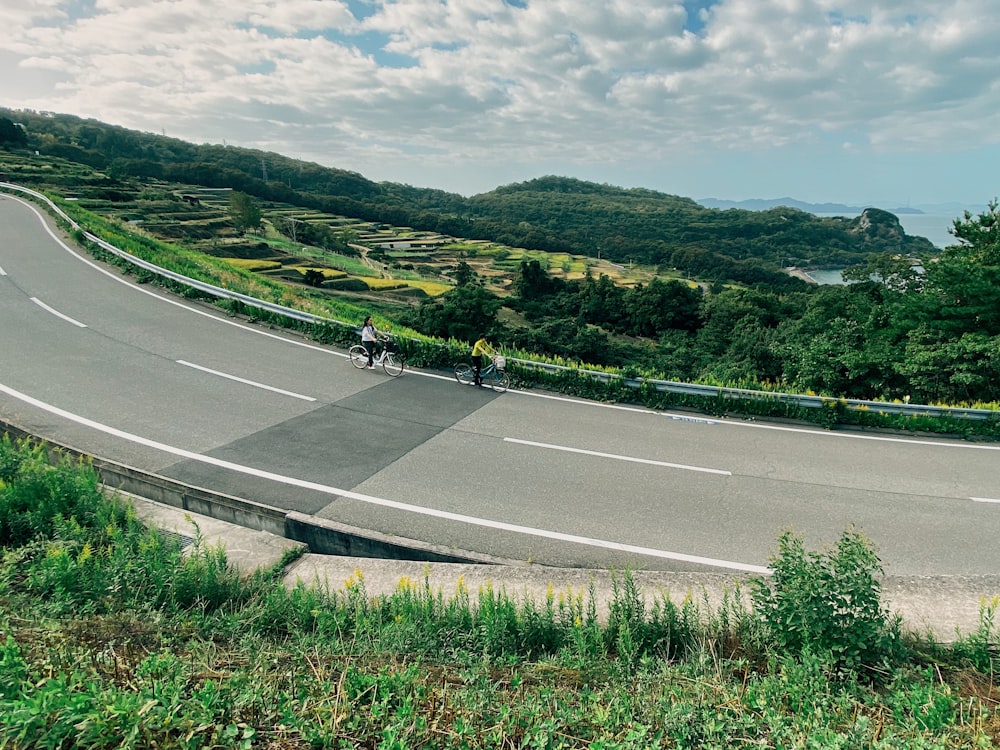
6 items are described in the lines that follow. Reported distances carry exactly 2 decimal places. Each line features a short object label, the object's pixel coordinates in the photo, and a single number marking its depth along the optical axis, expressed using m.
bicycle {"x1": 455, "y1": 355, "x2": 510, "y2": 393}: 11.48
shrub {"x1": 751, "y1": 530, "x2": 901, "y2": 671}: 3.86
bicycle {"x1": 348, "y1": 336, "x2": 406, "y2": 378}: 12.16
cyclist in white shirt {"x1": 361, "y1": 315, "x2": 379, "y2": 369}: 12.18
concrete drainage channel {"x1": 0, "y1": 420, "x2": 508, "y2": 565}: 6.23
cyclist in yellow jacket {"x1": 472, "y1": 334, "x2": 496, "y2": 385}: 11.70
